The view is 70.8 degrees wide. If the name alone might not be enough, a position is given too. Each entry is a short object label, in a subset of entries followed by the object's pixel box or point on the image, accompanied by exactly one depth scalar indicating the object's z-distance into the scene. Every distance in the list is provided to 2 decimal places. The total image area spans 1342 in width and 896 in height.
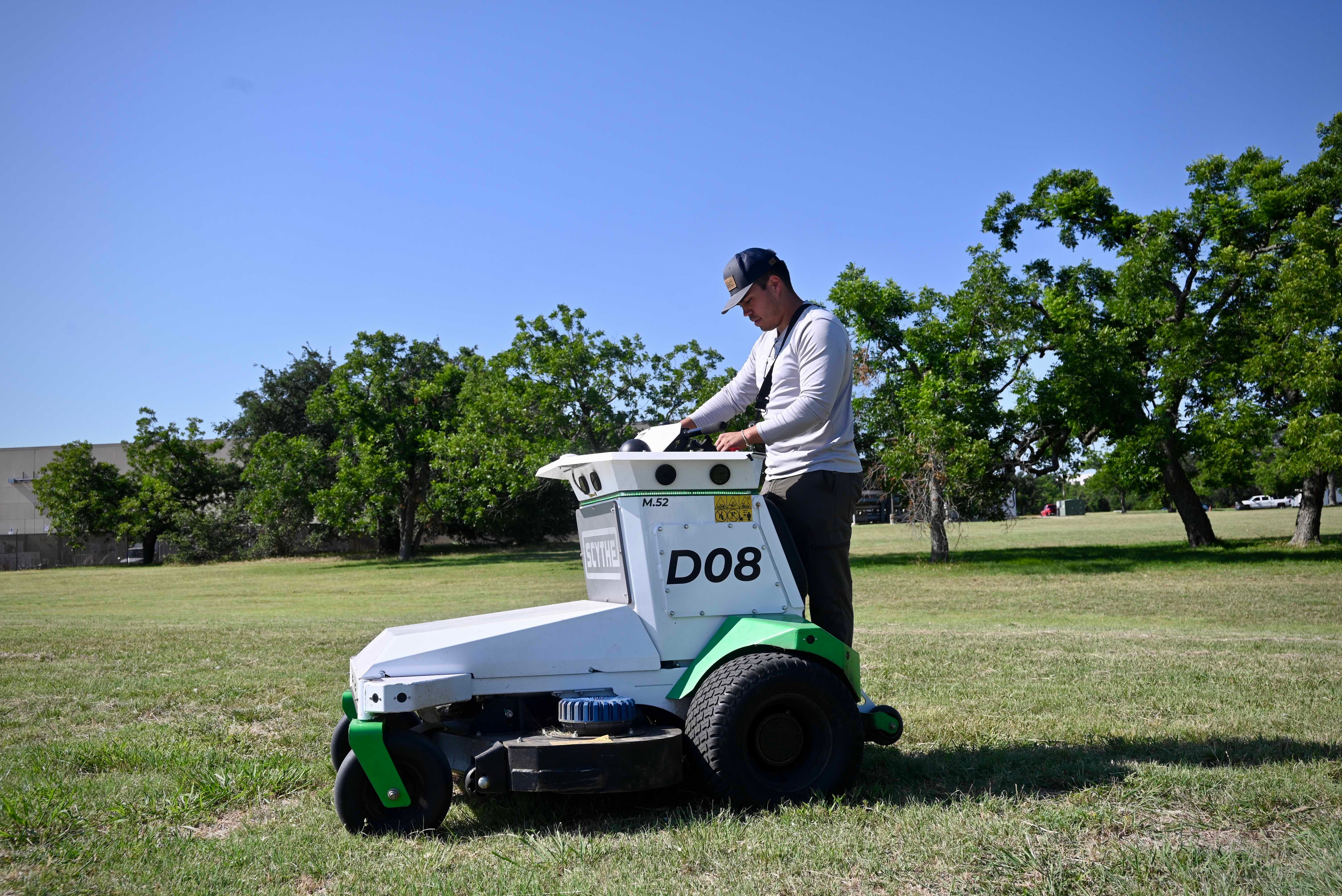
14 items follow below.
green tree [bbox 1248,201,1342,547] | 20.42
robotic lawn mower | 3.76
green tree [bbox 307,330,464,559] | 38.41
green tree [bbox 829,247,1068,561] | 24.70
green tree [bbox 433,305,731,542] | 33.22
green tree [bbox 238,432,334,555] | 40.59
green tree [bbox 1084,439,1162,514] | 23.61
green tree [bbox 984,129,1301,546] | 24.39
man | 4.29
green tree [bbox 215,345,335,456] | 53.59
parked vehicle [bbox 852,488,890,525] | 56.78
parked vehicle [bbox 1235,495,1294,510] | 93.31
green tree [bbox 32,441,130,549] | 50.84
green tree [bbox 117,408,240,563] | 50.59
